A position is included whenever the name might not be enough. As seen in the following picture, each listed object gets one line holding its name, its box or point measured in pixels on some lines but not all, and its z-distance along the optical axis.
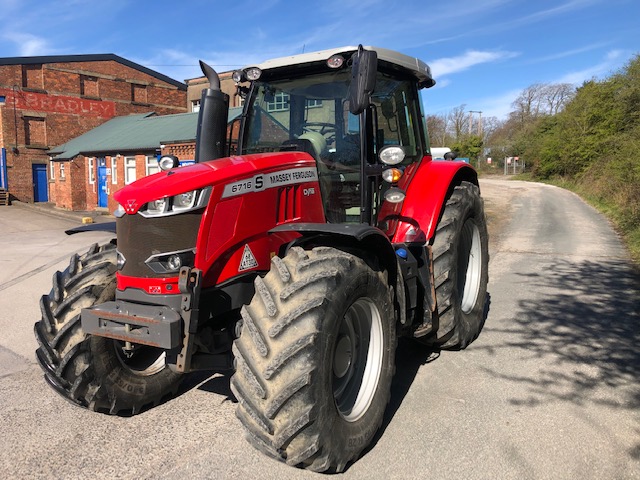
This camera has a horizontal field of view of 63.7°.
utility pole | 62.88
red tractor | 2.53
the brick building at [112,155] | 19.66
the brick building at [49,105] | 26.42
